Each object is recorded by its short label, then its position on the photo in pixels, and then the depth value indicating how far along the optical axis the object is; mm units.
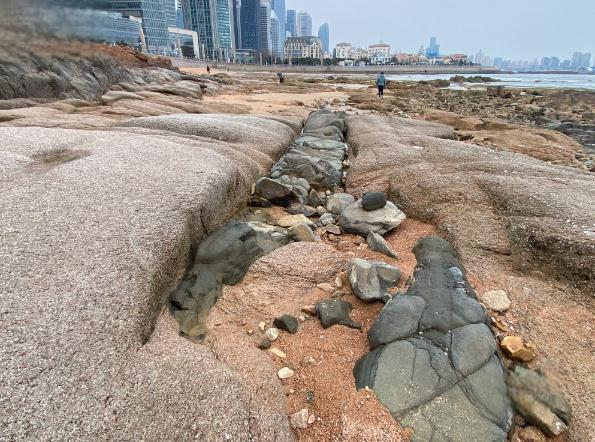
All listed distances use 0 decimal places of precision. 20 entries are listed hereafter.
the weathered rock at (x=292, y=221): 6188
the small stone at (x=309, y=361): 3447
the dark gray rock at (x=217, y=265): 3904
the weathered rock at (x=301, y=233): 5719
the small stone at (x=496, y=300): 4027
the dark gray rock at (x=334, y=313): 3939
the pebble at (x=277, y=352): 3534
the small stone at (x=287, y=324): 3872
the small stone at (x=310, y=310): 4145
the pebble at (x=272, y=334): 3758
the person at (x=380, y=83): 26705
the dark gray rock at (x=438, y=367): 2762
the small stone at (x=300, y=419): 2828
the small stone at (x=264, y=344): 3615
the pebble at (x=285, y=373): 3291
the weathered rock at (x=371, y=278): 4289
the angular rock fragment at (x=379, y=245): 5331
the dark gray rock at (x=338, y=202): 6965
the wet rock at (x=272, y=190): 7078
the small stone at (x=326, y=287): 4537
